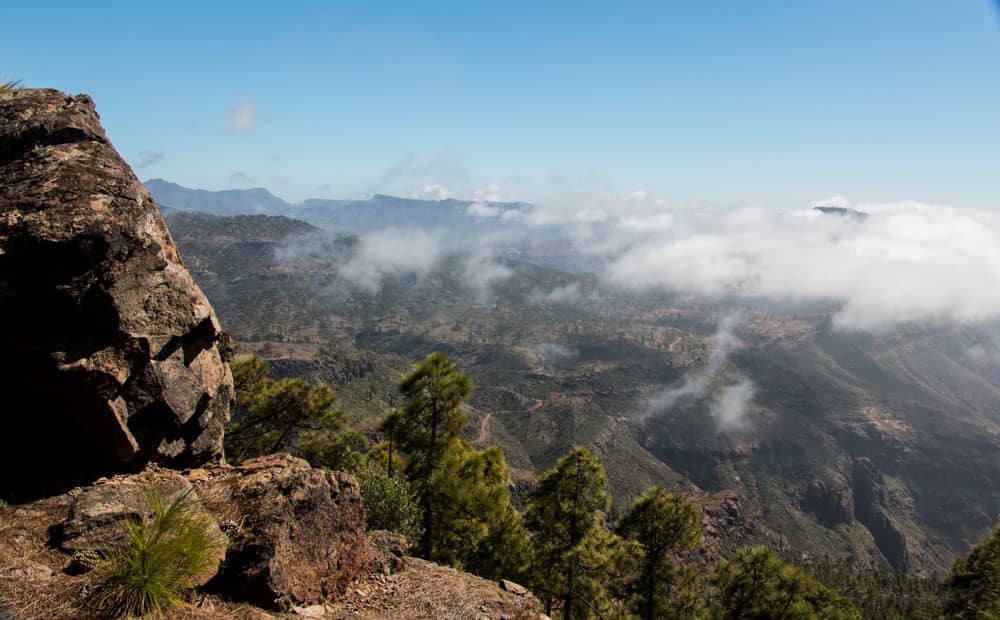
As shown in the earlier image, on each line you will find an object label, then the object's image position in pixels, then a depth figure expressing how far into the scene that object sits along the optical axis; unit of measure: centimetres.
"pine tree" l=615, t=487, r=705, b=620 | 2227
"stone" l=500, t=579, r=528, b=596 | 1229
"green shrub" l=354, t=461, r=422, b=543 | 1669
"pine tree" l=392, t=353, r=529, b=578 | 1997
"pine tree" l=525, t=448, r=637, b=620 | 1912
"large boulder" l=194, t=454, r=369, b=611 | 869
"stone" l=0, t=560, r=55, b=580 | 708
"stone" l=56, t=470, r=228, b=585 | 796
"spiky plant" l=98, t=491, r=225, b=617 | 663
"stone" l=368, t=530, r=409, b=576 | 1148
